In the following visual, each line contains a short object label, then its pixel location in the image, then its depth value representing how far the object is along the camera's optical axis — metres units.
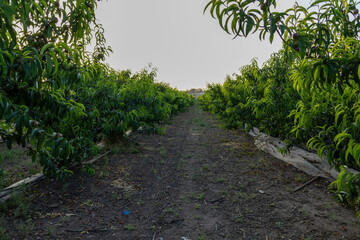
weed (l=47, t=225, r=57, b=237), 2.61
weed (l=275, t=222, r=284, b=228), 2.90
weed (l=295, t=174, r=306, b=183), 4.28
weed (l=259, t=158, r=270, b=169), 5.22
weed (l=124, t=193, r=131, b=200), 3.64
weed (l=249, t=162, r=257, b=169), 5.19
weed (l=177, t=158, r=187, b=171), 5.26
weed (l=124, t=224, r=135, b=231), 2.82
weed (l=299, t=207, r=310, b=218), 3.11
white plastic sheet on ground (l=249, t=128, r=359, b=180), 4.11
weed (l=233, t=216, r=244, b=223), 3.04
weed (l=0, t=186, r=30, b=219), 2.91
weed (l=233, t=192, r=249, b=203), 3.68
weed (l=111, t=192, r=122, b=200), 3.63
